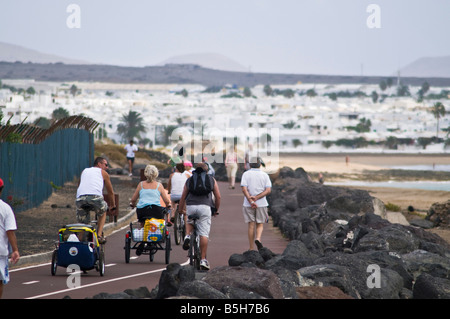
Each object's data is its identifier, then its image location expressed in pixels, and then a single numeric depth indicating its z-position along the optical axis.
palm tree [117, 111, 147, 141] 141.88
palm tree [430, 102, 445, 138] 184.65
